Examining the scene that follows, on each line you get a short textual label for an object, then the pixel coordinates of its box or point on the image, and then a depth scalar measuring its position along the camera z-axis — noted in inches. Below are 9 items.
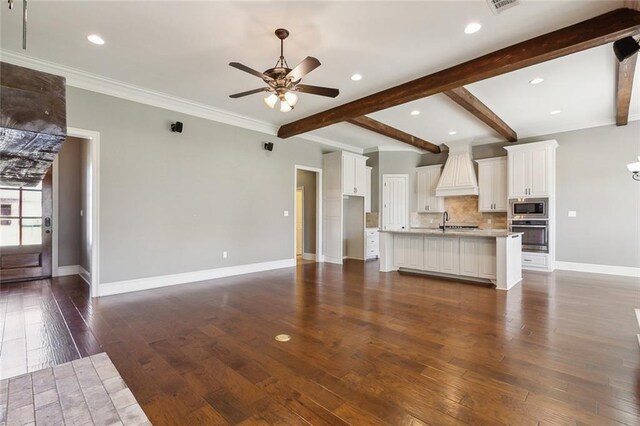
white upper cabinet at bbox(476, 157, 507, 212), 275.9
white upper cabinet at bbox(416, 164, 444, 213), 318.7
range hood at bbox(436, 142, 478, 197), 288.8
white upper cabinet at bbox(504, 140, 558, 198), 244.5
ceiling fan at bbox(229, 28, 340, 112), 111.5
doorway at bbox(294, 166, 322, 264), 296.5
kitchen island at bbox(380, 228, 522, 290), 188.2
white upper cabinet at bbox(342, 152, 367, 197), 287.0
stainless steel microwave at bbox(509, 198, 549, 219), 246.7
